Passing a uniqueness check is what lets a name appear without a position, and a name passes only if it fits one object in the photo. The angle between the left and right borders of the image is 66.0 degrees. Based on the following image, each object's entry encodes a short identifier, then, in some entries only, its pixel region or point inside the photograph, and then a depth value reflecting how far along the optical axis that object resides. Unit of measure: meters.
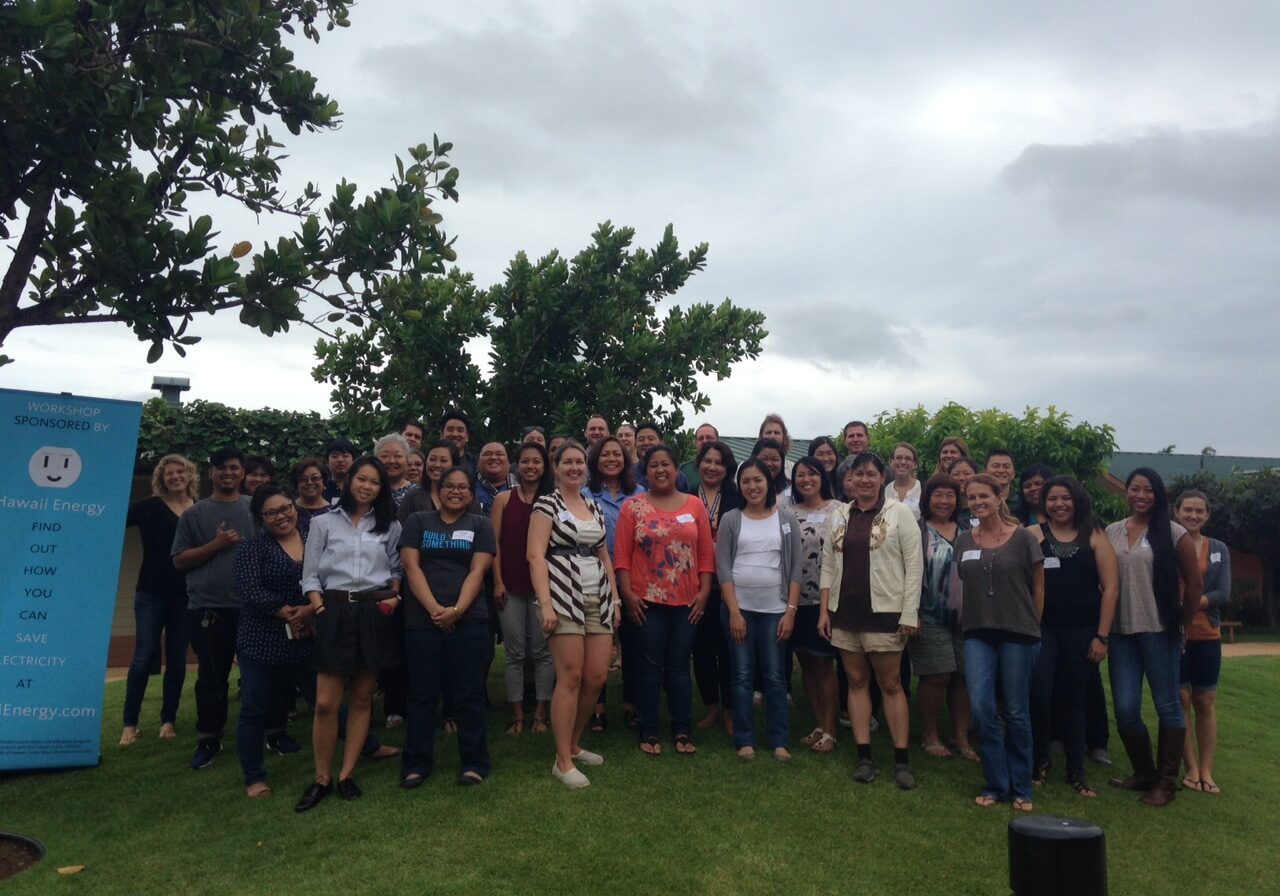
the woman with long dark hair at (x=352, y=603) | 5.59
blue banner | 6.31
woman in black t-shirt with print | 5.69
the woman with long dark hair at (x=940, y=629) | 6.51
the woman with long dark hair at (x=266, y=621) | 5.83
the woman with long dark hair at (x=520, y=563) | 6.52
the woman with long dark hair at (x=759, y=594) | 6.34
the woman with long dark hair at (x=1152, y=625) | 6.11
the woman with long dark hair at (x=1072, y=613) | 6.09
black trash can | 2.84
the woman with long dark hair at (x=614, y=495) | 6.89
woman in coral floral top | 6.26
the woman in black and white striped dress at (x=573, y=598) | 5.85
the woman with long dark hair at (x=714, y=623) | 7.04
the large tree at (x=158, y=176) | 4.62
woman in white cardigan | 6.05
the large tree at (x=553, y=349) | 11.28
